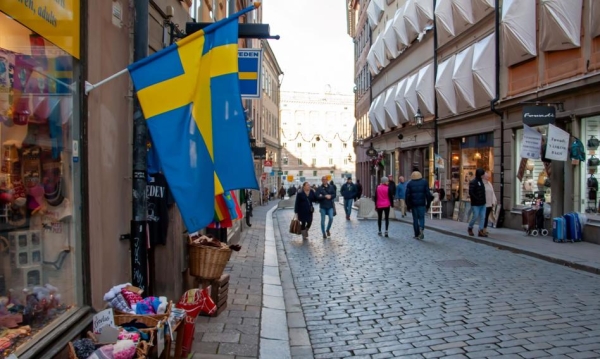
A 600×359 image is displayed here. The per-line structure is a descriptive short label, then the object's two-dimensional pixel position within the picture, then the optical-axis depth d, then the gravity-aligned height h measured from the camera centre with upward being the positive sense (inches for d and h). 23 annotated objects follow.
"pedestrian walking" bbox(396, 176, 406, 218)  886.9 -41.7
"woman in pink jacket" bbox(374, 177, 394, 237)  591.2 -35.4
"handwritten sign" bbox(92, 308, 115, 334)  146.5 -41.8
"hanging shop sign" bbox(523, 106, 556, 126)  540.1 +53.7
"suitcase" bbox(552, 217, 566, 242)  499.5 -60.1
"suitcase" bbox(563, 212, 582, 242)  499.5 -57.5
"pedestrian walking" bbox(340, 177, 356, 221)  858.1 -40.8
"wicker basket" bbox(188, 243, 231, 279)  237.3 -41.0
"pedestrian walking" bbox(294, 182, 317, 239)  577.6 -43.7
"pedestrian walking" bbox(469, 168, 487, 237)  535.5 -31.9
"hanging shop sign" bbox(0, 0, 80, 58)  131.4 +41.5
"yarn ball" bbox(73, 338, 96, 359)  134.2 -45.7
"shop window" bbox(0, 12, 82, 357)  134.7 -5.0
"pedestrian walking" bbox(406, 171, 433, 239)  542.0 -29.8
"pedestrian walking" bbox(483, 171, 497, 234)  546.0 -29.3
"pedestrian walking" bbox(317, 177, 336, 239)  596.1 -39.0
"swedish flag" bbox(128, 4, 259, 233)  165.5 +19.2
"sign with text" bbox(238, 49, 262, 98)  376.8 +71.7
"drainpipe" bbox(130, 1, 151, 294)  186.7 -11.4
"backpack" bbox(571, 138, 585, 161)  514.5 +15.8
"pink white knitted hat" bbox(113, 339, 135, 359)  132.6 -45.4
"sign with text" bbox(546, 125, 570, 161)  517.0 +24.6
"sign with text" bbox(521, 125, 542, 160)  554.6 +26.8
